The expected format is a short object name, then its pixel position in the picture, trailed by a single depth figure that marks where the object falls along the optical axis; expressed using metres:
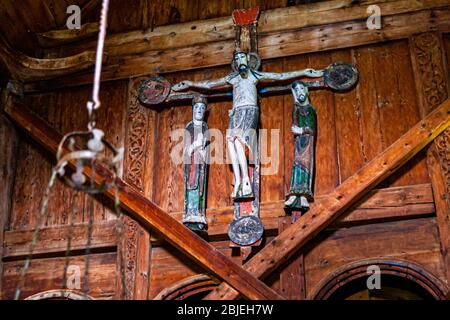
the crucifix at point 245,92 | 6.32
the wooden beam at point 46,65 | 7.39
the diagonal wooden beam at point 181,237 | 5.82
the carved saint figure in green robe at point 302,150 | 6.22
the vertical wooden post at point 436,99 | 5.93
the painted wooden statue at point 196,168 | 6.40
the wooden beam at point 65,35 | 7.70
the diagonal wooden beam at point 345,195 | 6.02
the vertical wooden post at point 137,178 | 6.42
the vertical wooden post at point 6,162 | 7.09
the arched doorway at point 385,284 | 5.82
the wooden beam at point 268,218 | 6.07
